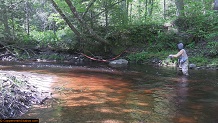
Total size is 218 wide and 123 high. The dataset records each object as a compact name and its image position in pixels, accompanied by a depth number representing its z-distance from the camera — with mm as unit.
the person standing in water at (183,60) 7584
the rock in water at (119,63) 10392
